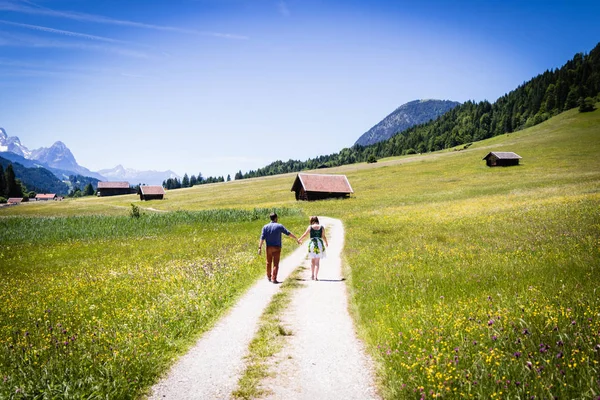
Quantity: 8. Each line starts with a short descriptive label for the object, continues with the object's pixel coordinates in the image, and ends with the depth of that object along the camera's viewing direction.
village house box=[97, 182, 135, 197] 159.62
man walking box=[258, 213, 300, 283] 12.52
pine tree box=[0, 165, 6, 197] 148.40
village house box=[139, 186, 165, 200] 109.25
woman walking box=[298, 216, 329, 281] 12.72
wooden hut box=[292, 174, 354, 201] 68.00
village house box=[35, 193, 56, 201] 195.82
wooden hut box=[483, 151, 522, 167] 79.44
